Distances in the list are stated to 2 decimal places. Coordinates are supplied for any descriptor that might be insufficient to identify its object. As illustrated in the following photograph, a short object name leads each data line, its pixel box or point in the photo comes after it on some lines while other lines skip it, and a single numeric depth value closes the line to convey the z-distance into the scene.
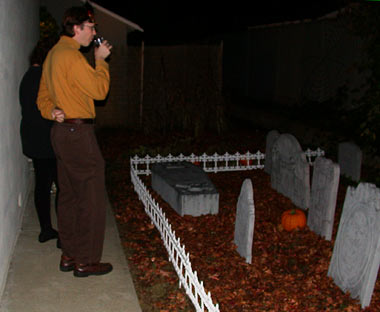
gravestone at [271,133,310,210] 7.34
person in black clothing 5.57
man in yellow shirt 4.59
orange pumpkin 6.64
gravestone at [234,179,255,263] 5.38
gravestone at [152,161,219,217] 7.05
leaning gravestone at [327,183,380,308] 4.51
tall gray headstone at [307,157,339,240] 6.06
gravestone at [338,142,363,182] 8.66
